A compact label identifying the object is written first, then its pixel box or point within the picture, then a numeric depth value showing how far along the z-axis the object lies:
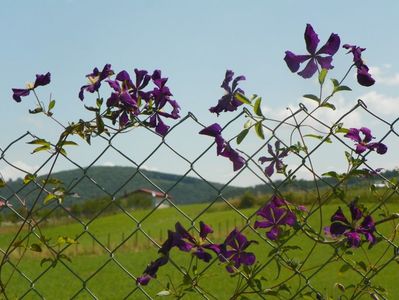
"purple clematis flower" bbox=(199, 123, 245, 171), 1.29
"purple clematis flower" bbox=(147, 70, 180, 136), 1.40
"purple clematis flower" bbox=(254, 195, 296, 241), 1.31
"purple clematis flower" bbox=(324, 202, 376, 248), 1.26
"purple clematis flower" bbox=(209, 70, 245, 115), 1.30
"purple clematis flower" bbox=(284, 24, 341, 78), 1.22
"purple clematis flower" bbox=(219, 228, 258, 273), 1.30
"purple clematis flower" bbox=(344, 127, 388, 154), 1.30
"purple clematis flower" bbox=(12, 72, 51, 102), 1.46
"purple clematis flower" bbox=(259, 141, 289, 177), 1.34
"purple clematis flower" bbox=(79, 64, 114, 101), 1.42
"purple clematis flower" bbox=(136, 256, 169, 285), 1.26
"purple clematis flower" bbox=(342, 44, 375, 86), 1.22
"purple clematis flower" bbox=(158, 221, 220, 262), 1.24
